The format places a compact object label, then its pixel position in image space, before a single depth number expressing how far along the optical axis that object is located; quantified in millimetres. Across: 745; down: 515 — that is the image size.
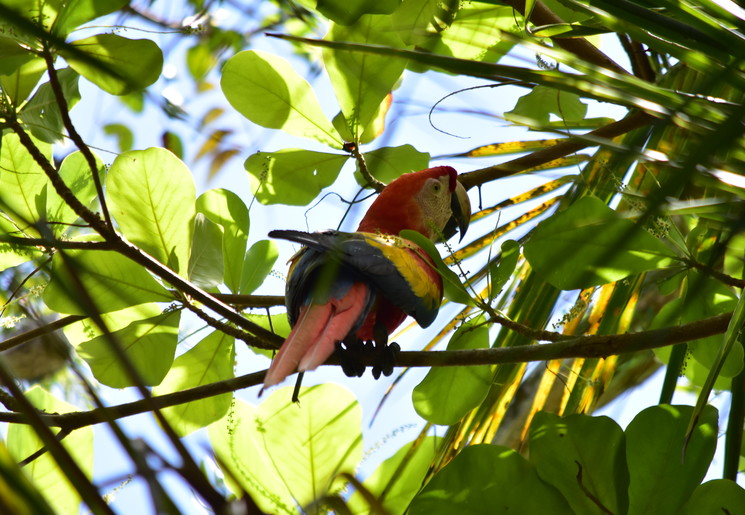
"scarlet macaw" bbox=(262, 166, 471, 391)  7339
